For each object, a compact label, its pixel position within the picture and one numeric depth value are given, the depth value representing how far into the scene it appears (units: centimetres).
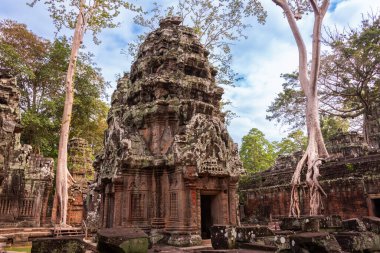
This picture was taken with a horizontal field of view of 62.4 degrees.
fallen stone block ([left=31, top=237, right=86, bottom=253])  427
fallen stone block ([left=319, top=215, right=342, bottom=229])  646
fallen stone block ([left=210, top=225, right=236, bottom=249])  584
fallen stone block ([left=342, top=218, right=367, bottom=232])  623
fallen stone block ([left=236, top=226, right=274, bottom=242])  601
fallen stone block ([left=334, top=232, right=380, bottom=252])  495
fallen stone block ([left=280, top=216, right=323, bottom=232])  620
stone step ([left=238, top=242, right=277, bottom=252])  527
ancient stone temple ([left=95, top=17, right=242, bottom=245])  816
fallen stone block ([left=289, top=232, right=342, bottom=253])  427
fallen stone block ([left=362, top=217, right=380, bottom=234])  613
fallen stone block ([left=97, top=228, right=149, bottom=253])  436
